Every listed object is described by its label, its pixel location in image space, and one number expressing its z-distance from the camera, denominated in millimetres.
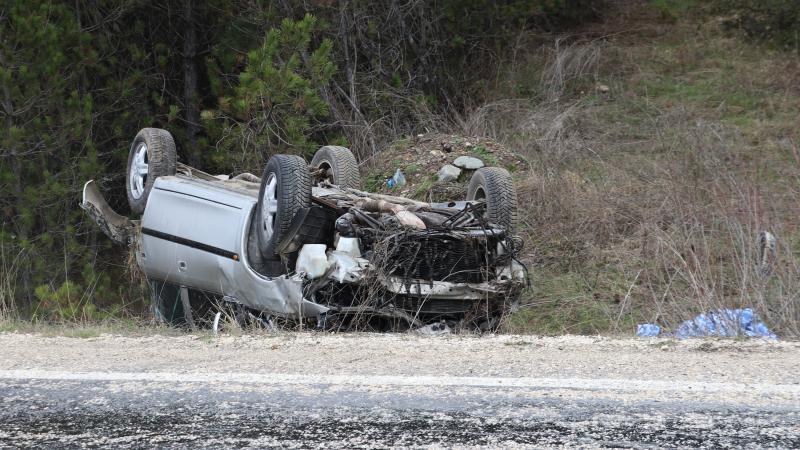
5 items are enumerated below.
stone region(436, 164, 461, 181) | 21859
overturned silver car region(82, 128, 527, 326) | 11922
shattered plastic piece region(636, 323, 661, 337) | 12555
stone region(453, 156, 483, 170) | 22125
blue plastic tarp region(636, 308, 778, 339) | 10914
